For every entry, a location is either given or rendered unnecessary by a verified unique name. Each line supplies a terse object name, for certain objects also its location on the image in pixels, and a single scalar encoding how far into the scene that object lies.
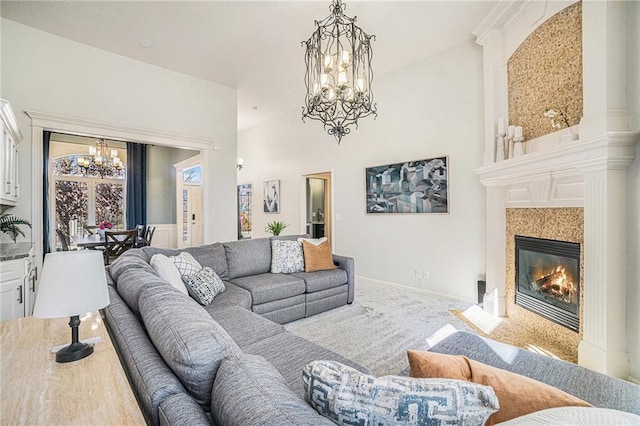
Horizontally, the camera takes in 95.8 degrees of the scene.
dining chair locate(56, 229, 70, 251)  4.97
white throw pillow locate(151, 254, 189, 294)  2.32
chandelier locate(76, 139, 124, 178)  6.29
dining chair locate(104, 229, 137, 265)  4.94
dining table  4.89
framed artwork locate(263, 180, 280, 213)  7.01
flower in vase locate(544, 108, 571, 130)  2.70
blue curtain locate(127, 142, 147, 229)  7.16
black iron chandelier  2.78
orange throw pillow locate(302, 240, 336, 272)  3.63
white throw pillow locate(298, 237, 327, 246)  3.79
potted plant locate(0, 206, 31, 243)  3.00
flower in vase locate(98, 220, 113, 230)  5.94
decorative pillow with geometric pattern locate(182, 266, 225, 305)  2.51
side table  0.78
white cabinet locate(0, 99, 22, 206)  2.63
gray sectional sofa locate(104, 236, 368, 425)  0.77
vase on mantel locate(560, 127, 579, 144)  2.46
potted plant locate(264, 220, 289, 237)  6.25
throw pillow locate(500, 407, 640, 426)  0.62
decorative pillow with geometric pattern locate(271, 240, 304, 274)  3.54
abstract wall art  4.18
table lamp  1.02
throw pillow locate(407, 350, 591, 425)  0.83
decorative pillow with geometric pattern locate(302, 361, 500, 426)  0.68
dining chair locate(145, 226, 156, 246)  5.94
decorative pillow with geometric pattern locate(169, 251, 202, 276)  2.65
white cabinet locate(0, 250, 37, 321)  2.33
